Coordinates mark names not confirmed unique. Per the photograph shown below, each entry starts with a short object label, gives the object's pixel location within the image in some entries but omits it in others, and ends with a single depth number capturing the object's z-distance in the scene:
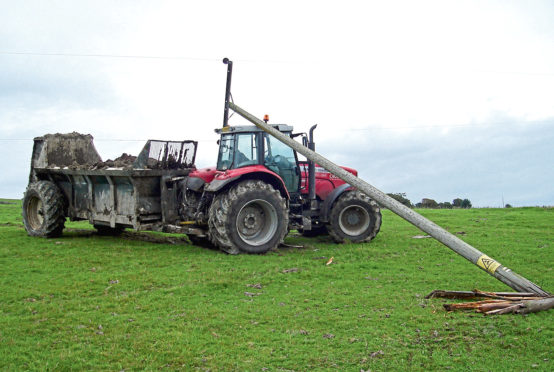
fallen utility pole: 6.81
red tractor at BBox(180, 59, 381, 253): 10.09
